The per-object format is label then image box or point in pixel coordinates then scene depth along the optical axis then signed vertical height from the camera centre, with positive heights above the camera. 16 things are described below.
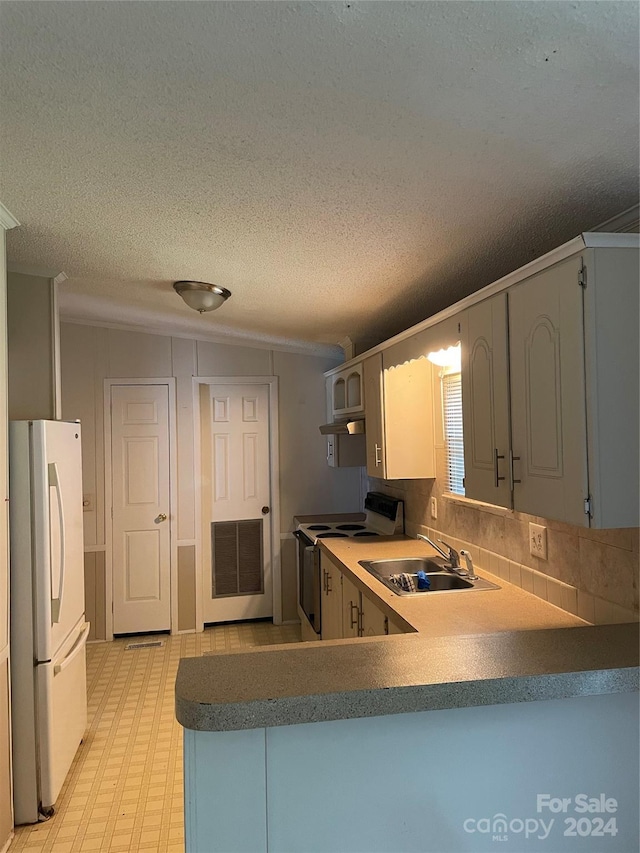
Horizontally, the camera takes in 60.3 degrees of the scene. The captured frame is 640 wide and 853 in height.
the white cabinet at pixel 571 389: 1.44 +0.13
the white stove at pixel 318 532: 3.65 -0.65
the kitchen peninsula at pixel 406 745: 1.21 -0.72
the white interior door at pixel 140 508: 4.40 -0.51
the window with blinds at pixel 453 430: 2.87 +0.04
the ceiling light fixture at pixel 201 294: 2.88 +0.80
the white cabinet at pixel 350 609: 2.70 -0.85
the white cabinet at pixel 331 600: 3.09 -0.94
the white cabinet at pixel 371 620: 2.29 -0.78
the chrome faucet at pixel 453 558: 2.70 -0.59
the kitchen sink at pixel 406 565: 2.84 -0.66
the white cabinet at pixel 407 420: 3.14 +0.11
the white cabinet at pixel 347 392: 3.71 +0.35
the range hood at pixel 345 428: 3.67 +0.09
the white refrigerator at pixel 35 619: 2.30 -0.73
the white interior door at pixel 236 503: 4.59 -0.51
